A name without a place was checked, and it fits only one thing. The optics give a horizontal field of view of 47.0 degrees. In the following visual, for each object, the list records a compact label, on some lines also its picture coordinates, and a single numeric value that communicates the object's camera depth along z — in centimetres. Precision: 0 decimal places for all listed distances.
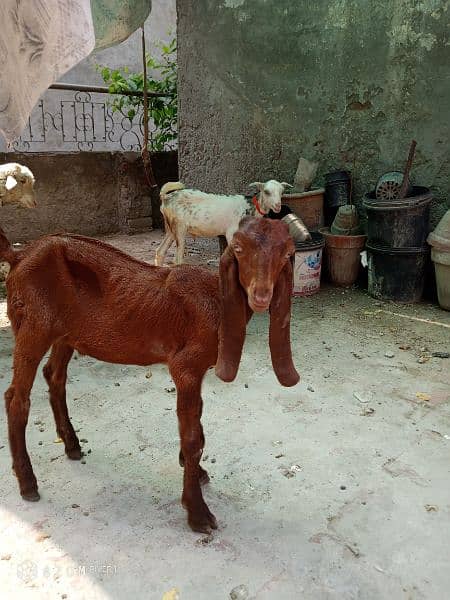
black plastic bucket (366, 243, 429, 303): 533
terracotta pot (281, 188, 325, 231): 583
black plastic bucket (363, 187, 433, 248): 520
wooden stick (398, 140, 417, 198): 527
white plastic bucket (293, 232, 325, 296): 548
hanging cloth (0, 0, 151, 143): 203
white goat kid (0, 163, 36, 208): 545
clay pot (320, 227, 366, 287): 575
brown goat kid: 204
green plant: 855
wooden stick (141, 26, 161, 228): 615
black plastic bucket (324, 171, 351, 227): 599
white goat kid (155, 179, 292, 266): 565
